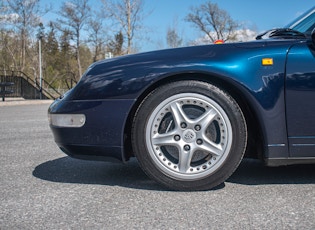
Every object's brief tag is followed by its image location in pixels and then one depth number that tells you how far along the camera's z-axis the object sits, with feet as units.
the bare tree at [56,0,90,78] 110.22
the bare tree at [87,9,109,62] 112.78
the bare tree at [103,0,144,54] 89.40
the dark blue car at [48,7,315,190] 7.18
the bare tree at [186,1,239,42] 130.21
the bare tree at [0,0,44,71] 92.84
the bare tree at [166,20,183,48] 79.84
